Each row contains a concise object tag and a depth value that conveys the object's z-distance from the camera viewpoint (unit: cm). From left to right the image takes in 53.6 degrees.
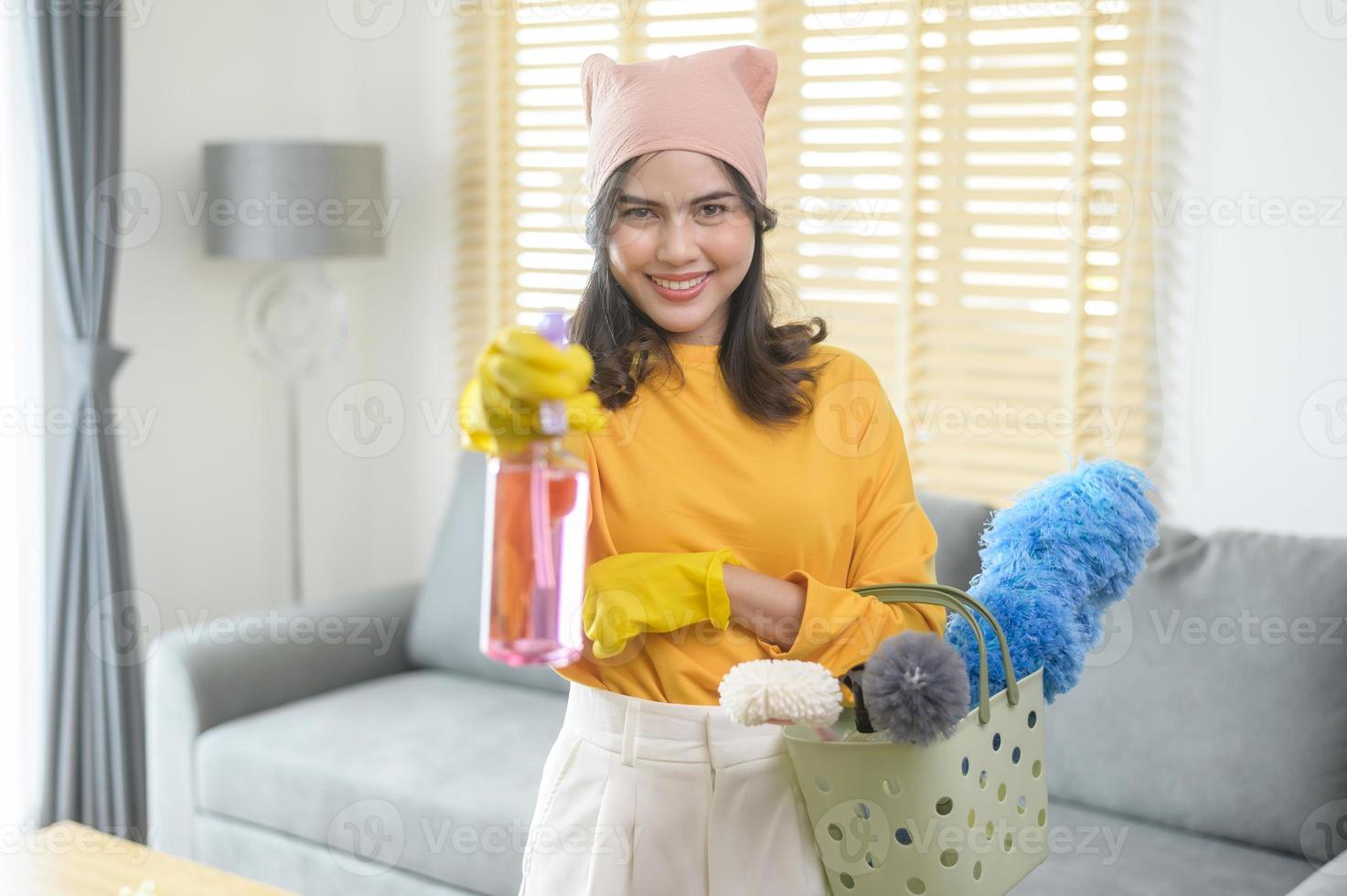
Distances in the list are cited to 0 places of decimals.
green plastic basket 109
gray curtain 287
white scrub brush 106
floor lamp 308
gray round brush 105
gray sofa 206
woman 123
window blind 261
